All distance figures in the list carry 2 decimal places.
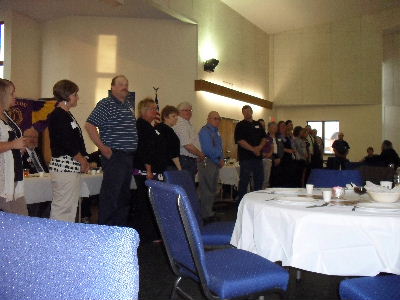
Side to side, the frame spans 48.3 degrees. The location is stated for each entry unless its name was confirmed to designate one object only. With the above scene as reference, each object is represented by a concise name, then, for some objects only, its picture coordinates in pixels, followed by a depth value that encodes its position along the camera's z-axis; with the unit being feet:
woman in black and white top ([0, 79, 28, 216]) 8.91
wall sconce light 32.01
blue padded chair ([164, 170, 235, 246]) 9.14
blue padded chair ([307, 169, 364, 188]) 11.78
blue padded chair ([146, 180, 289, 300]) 6.17
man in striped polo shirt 12.95
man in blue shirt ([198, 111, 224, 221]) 19.10
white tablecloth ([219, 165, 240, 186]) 23.16
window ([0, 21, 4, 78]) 29.84
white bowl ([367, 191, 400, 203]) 7.75
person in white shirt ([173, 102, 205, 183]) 17.81
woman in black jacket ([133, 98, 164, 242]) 14.07
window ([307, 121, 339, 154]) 45.55
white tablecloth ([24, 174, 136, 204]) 12.93
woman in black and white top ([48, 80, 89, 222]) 11.51
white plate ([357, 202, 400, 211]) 7.04
